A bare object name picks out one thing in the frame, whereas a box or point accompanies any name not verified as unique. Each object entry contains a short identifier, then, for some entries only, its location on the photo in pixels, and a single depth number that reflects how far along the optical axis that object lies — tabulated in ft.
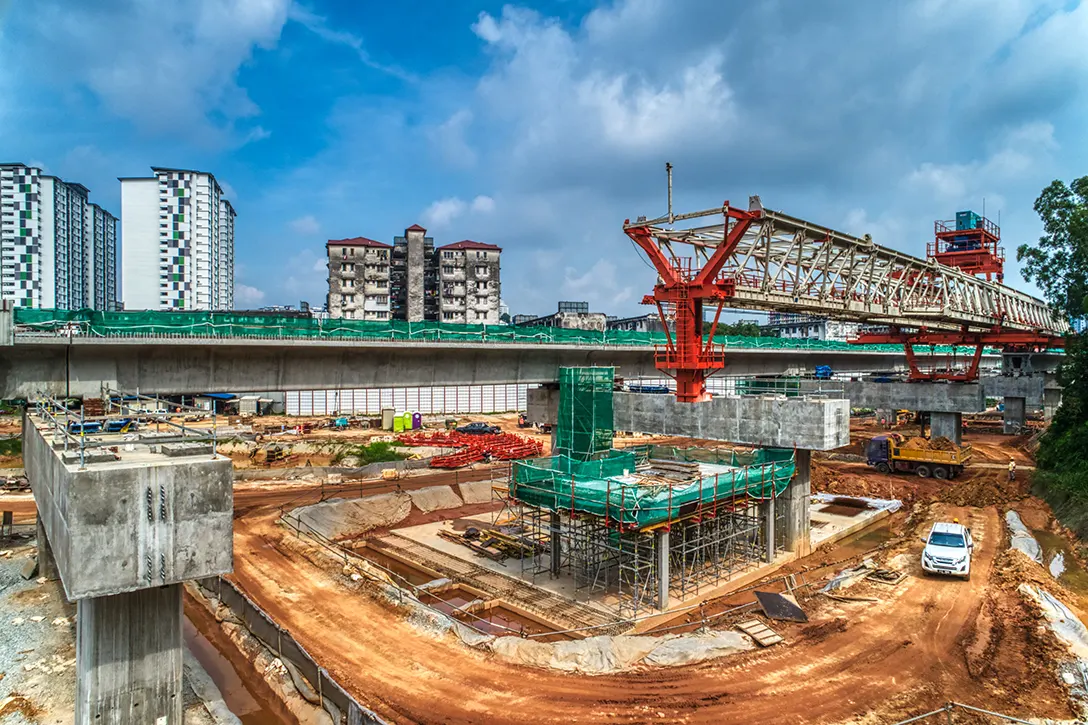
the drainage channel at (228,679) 49.62
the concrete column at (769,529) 81.41
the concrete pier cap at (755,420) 80.18
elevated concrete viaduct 68.74
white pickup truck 71.10
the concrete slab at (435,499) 113.50
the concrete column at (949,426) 146.82
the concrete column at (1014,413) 163.63
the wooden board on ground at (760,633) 54.29
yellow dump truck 130.21
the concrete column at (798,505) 86.58
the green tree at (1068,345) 101.81
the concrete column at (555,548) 76.06
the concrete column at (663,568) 65.77
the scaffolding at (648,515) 65.21
